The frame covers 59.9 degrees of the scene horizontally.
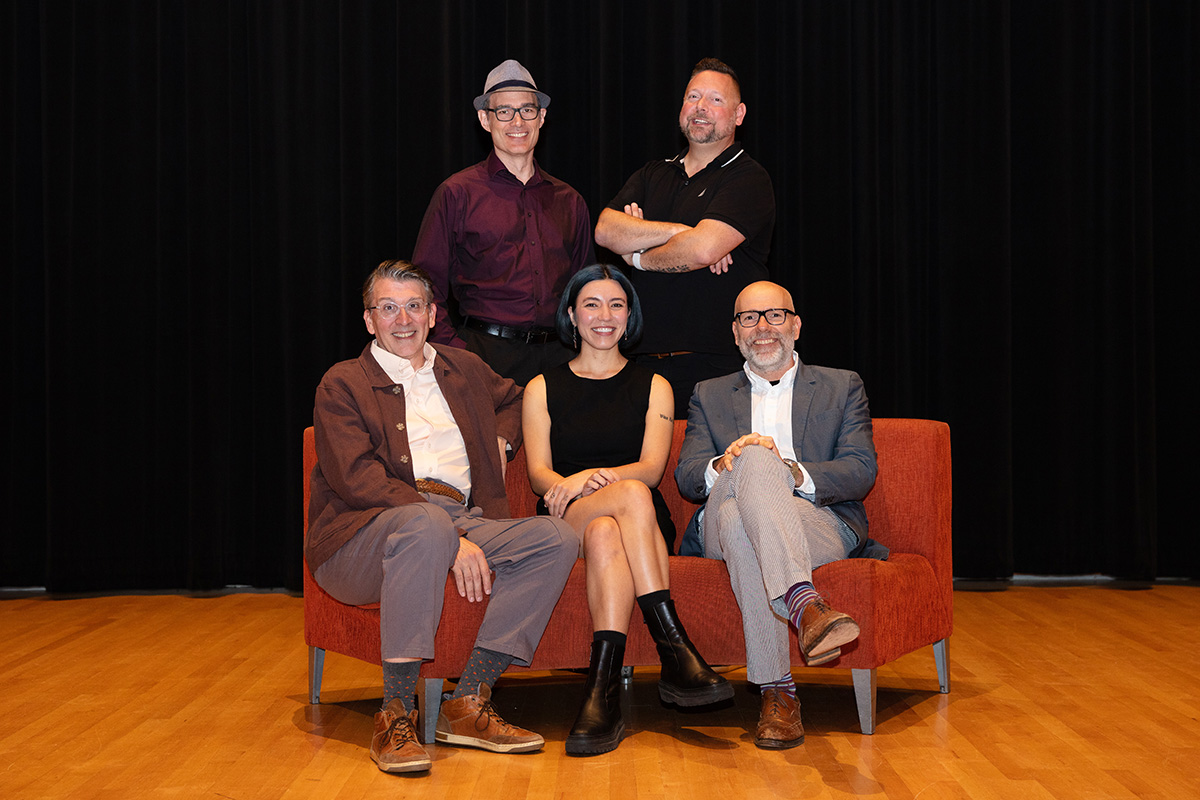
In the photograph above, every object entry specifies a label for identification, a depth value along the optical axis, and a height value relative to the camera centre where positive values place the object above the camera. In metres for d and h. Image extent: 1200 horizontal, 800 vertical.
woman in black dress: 2.50 -0.21
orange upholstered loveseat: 2.61 -0.55
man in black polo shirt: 3.29 +0.51
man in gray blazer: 2.48 -0.22
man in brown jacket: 2.44 -0.30
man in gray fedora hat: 3.41 +0.51
